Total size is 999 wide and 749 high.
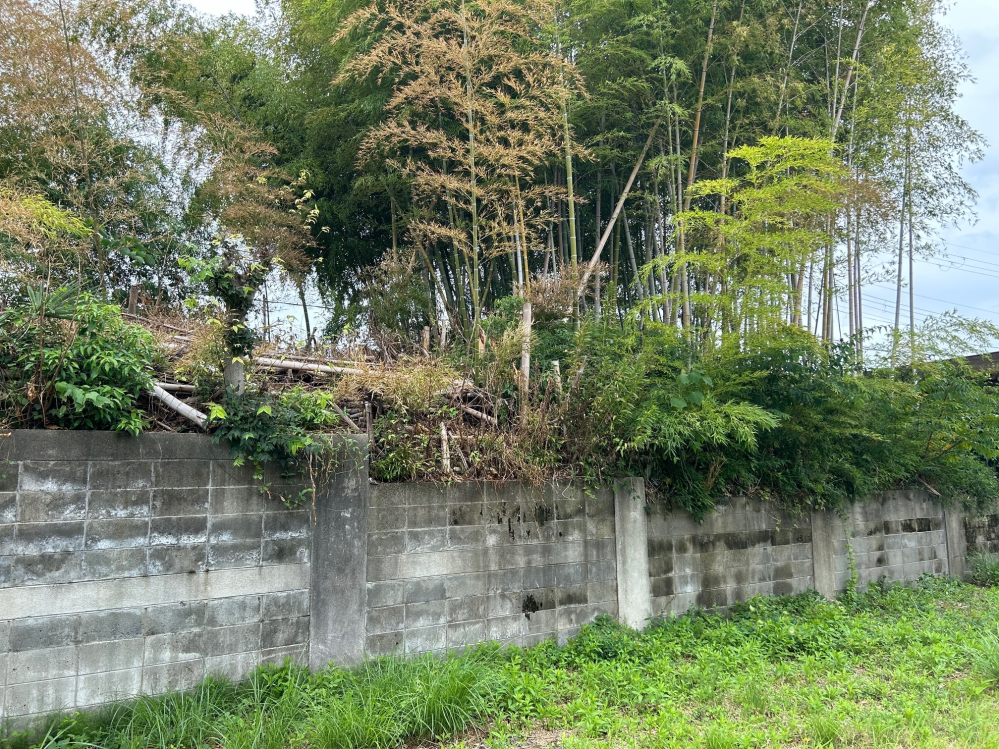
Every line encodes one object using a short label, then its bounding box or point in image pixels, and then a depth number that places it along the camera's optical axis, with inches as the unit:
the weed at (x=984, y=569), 288.0
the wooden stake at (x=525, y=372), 180.1
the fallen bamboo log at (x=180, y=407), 134.0
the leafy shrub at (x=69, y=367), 119.2
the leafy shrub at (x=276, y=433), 132.8
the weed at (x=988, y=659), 152.5
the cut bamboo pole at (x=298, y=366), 166.6
